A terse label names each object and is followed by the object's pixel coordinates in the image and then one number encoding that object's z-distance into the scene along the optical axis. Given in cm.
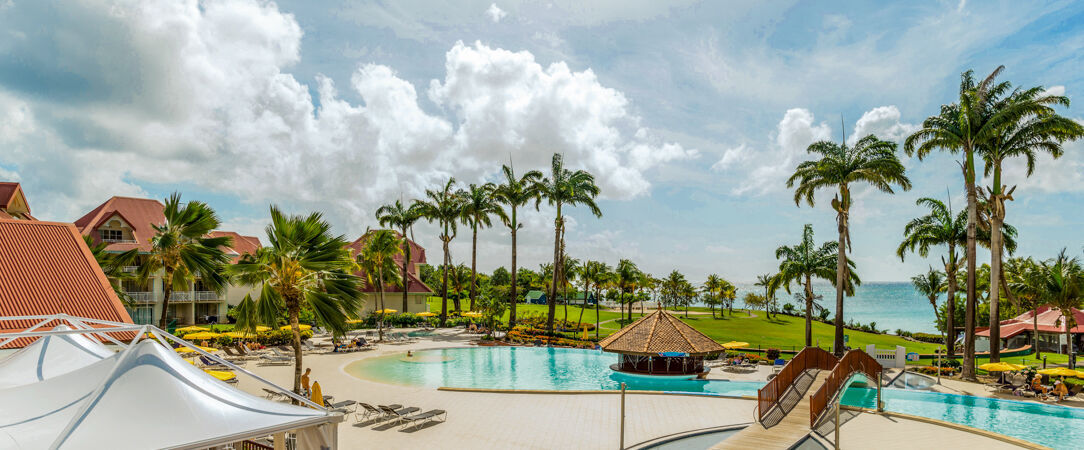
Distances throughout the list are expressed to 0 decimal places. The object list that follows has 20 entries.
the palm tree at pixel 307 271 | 1692
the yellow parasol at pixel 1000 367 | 2531
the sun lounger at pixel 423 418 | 1739
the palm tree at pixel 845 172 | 3222
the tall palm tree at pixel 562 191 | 4525
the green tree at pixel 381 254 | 4759
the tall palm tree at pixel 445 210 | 5312
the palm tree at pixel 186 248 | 2370
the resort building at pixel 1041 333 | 4416
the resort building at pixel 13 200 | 3406
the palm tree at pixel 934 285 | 4906
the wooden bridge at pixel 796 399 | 1577
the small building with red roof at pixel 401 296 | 6045
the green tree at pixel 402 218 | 5522
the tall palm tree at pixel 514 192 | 4603
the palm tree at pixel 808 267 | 3919
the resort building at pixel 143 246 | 4631
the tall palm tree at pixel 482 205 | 4978
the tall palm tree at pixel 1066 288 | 3127
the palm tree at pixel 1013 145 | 2659
